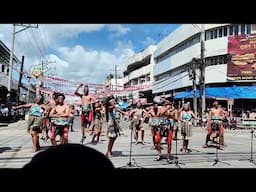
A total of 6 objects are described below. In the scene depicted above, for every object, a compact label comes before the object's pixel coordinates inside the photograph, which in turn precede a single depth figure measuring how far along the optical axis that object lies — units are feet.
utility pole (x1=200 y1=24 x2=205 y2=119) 62.76
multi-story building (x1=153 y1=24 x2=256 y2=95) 76.47
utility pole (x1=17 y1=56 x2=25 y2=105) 77.92
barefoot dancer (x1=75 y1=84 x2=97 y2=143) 25.16
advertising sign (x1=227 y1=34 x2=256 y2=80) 72.15
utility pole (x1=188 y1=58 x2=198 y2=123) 66.66
